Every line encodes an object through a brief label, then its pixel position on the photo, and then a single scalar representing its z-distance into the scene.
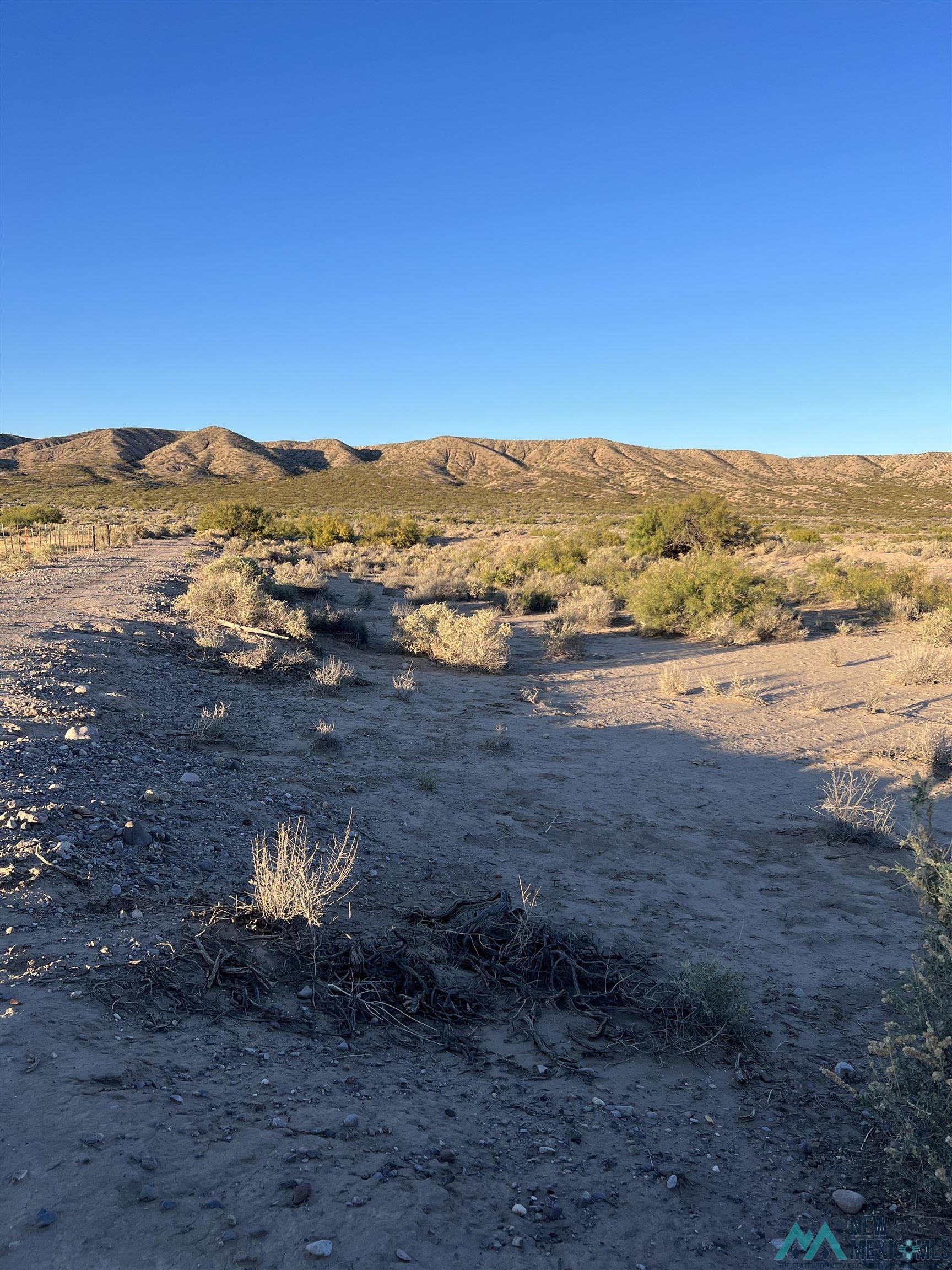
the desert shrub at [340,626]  14.47
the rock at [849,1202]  2.61
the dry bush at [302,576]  18.41
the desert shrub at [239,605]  13.16
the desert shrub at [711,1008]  3.80
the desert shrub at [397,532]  34.03
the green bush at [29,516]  33.84
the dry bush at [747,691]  11.34
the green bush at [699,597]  15.93
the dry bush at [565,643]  14.23
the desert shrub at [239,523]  34.03
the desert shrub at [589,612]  17.34
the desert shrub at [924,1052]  2.51
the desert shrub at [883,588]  17.23
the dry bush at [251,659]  10.73
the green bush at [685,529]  25.66
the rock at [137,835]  4.92
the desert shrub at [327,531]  32.81
